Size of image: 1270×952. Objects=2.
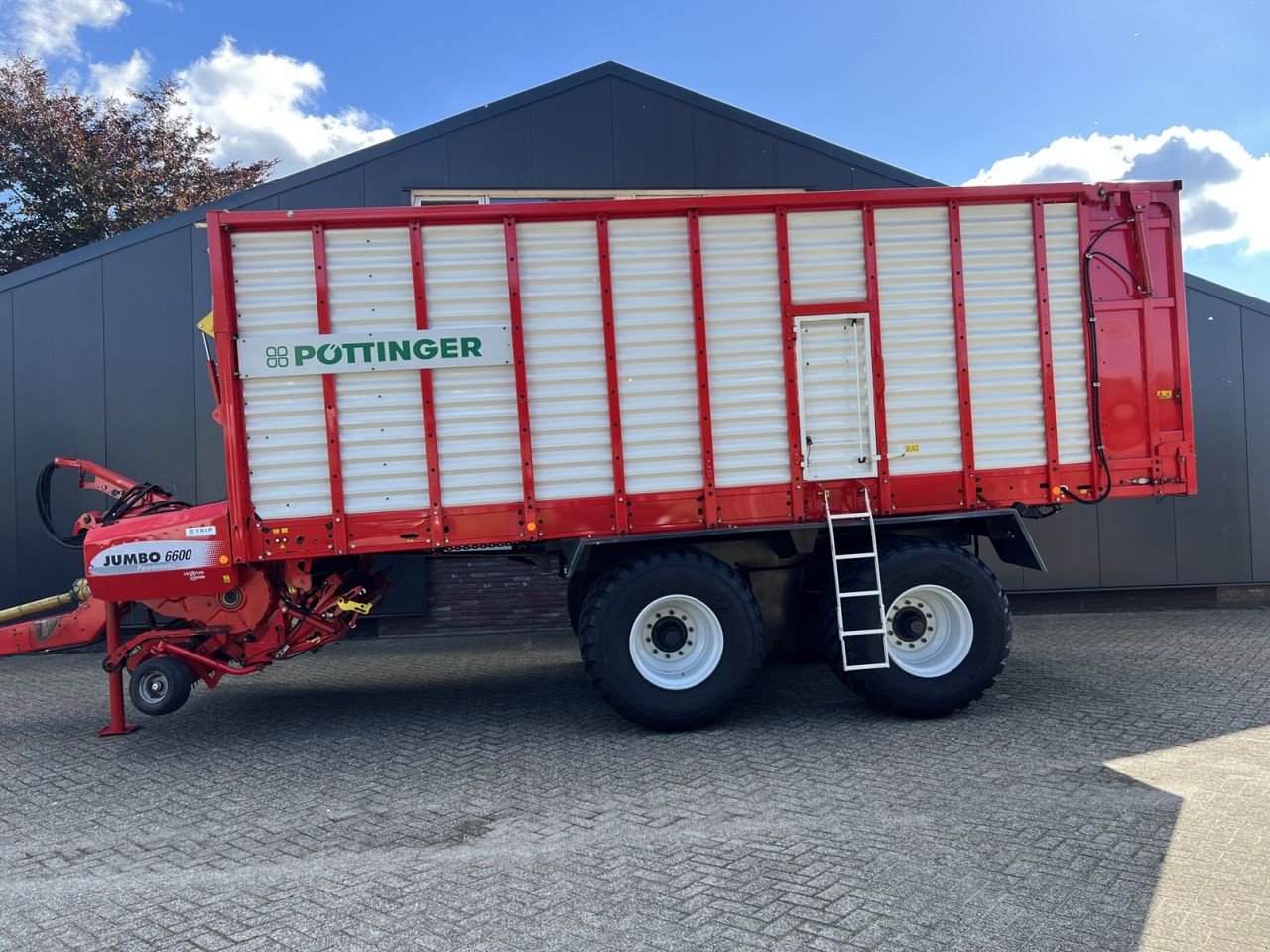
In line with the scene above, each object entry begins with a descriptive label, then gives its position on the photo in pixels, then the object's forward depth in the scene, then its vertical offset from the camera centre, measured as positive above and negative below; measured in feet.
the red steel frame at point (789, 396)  17.62 +1.60
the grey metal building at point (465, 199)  29.68 +6.15
